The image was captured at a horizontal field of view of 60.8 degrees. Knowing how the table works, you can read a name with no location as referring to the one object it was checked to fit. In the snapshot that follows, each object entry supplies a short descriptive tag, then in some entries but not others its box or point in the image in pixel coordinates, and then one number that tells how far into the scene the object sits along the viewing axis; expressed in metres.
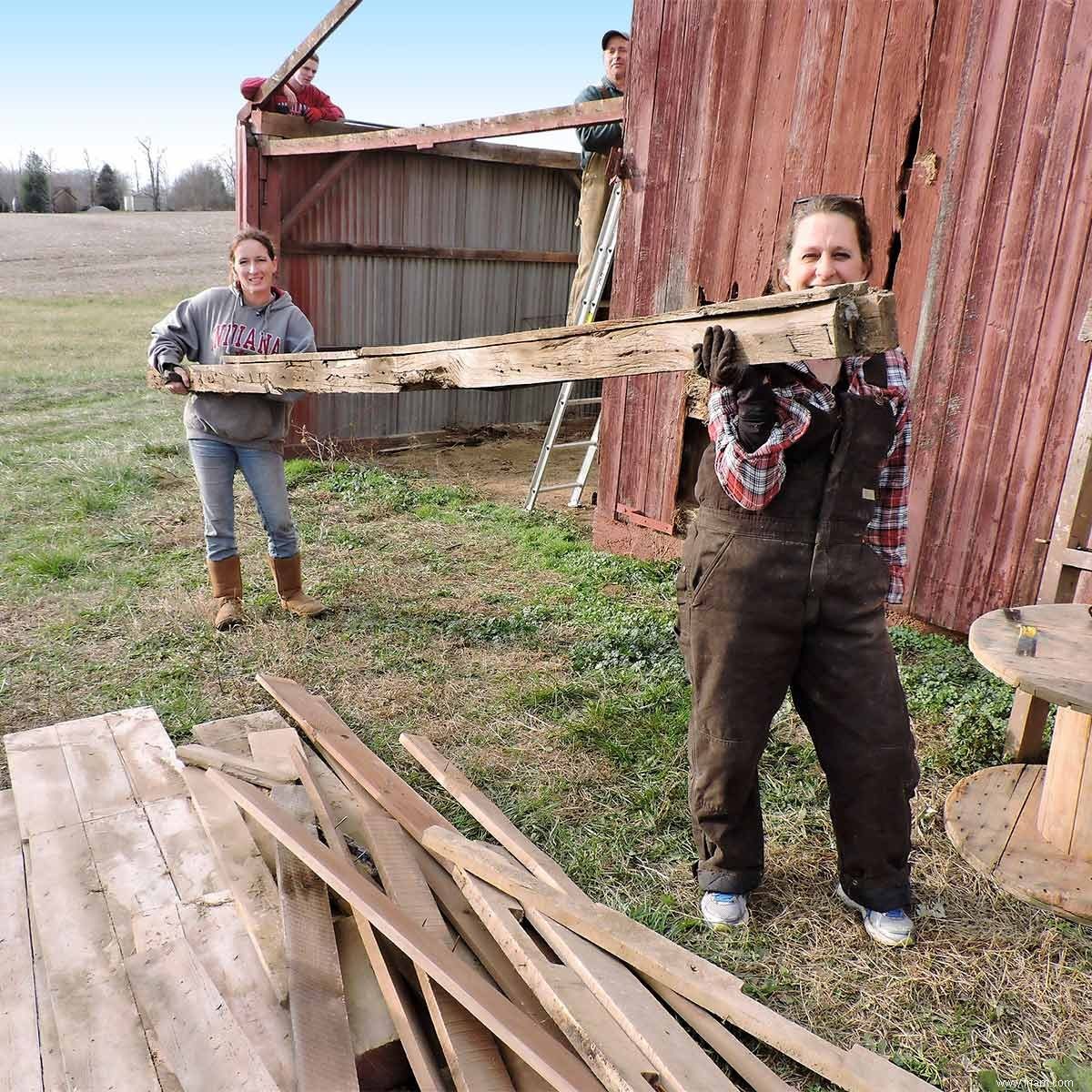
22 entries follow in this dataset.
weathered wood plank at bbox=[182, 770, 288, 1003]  2.60
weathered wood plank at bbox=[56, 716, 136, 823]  3.39
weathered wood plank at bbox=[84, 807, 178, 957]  2.81
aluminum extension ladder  7.74
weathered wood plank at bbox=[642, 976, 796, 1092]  2.25
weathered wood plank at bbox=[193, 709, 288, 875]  3.88
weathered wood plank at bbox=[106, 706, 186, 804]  3.50
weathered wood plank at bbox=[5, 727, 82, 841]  3.26
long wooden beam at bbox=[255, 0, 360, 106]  6.83
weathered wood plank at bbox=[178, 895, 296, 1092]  2.30
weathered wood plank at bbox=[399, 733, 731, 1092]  2.15
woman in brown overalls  2.46
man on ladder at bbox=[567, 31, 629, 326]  7.46
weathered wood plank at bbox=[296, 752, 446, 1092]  2.21
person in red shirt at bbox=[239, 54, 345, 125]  8.76
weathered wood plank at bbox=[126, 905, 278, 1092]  2.19
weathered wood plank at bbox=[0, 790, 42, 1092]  2.24
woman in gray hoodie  4.95
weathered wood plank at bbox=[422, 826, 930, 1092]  2.19
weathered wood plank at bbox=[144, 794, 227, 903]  2.94
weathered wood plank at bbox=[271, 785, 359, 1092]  2.16
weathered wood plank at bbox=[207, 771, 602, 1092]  2.12
